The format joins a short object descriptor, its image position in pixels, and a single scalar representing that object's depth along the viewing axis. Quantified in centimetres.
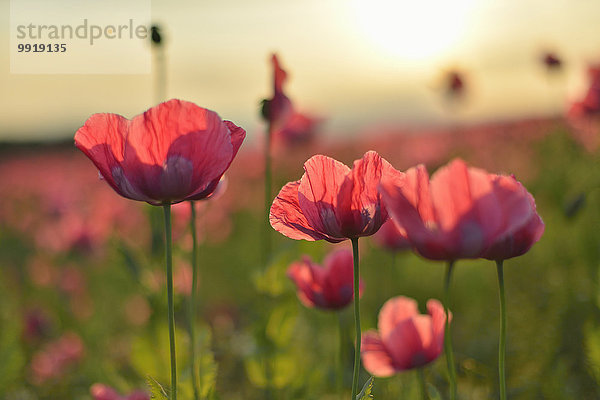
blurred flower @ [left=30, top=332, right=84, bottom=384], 145
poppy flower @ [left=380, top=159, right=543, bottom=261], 77
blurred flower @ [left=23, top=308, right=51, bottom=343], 228
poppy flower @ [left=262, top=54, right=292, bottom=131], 103
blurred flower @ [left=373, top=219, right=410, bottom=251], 122
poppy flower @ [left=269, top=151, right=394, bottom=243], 82
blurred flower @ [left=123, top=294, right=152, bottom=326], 259
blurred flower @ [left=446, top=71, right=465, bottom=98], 375
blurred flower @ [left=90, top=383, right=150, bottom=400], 91
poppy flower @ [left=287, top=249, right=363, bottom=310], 96
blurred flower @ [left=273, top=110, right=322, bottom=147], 280
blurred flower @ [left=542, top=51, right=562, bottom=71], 276
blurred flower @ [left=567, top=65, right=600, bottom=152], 255
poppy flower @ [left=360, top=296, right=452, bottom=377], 91
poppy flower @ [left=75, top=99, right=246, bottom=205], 81
